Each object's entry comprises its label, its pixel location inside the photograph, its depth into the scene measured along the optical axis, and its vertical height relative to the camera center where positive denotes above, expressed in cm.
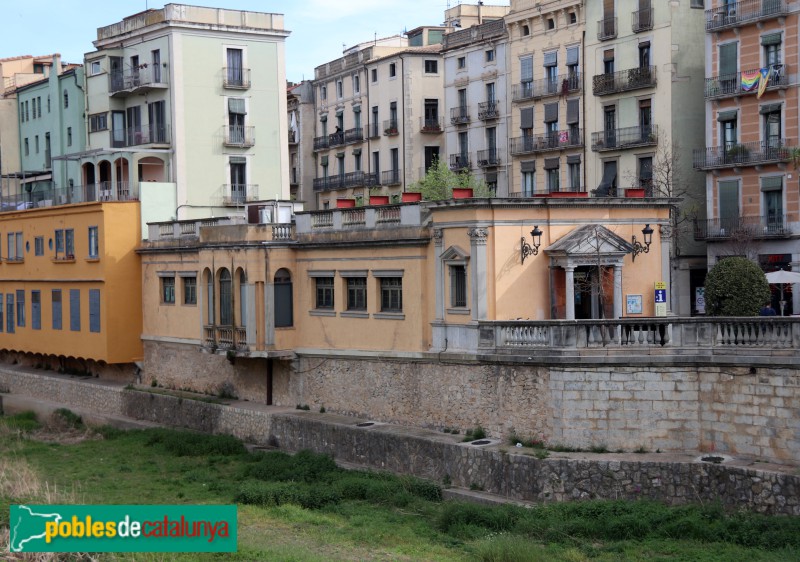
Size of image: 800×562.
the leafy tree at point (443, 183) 5575 +334
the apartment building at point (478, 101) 5875 +776
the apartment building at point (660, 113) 4812 +570
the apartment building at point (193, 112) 4431 +568
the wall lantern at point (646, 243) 3138 +13
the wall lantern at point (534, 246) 2972 +10
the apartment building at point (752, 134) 4362 +430
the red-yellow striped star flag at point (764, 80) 4381 +621
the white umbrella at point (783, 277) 3762 -104
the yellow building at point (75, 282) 4297 -90
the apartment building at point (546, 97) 5375 +722
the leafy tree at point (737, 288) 3469 -126
